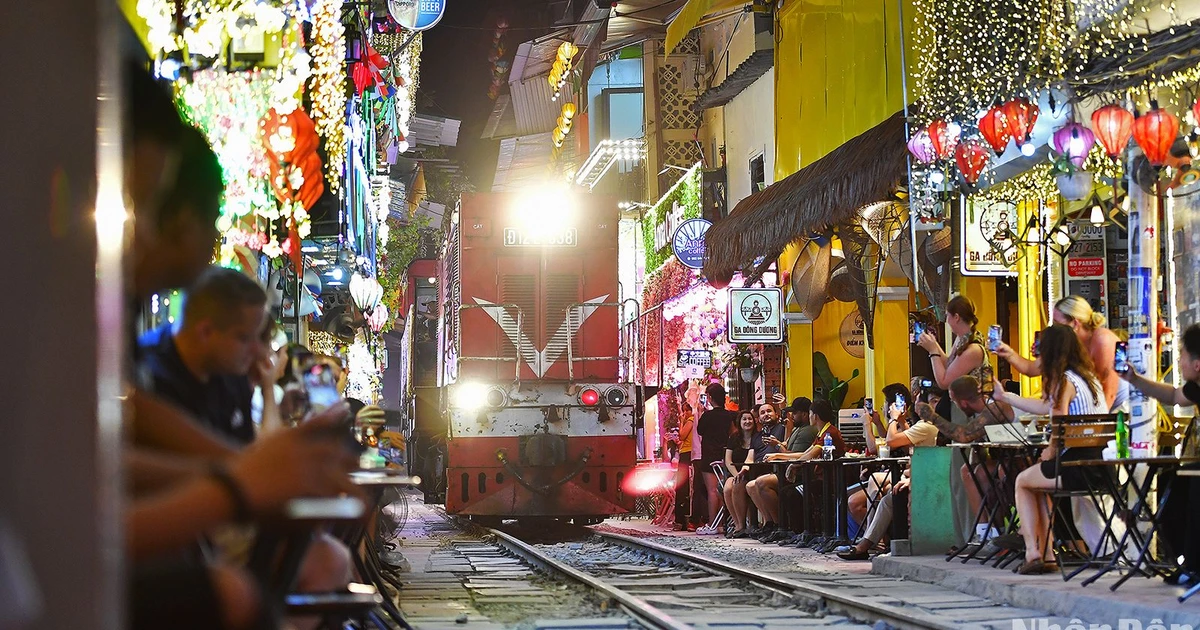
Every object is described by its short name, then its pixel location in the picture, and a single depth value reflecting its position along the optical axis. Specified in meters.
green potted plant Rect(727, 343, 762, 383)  24.42
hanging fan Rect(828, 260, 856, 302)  20.55
